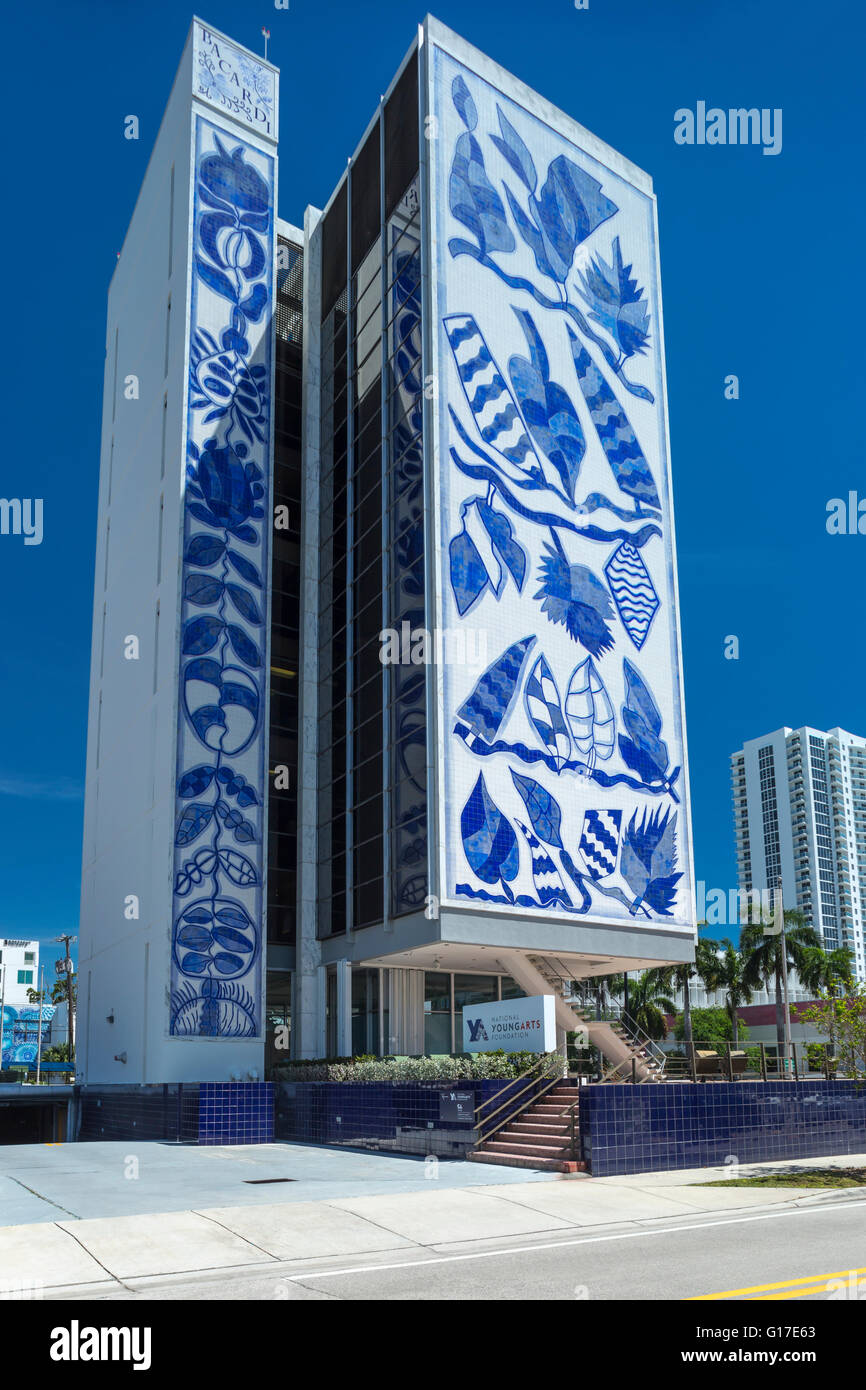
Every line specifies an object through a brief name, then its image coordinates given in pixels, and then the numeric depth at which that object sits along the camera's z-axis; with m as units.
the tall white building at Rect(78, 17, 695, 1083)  36.22
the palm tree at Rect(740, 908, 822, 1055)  75.31
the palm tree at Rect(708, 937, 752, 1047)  77.19
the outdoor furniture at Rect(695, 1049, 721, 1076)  30.50
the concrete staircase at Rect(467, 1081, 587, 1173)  21.75
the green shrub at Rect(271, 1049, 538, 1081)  26.09
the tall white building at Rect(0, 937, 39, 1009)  153.75
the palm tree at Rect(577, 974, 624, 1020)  63.52
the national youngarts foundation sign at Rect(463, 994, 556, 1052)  25.50
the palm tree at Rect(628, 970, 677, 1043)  80.81
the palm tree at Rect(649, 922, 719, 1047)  75.50
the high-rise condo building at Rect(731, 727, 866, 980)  185.38
